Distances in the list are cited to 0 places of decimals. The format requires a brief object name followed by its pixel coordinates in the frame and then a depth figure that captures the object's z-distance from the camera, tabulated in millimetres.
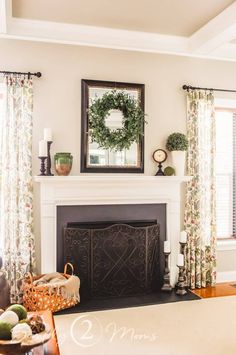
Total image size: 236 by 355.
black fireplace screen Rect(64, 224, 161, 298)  3861
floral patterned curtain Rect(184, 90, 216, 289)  4359
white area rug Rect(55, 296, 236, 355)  2869
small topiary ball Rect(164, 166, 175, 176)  4234
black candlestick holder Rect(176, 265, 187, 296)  4073
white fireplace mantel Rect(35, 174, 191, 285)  3857
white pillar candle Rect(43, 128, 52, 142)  3779
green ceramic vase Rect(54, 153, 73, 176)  3809
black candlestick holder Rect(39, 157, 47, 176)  3779
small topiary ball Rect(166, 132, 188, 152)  4188
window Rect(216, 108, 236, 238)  4930
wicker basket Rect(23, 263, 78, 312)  3467
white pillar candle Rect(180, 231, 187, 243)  4166
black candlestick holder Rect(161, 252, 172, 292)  4105
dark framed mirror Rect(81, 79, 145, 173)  3986
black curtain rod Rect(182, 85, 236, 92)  4346
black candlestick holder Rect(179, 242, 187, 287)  4190
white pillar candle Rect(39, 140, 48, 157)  3738
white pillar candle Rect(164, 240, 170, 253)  4094
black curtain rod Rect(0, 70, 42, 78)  3775
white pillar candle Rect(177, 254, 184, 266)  4121
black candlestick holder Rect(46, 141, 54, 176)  3848
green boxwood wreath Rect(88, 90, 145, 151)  3965
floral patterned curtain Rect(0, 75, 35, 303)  3779
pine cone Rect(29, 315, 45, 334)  1972
